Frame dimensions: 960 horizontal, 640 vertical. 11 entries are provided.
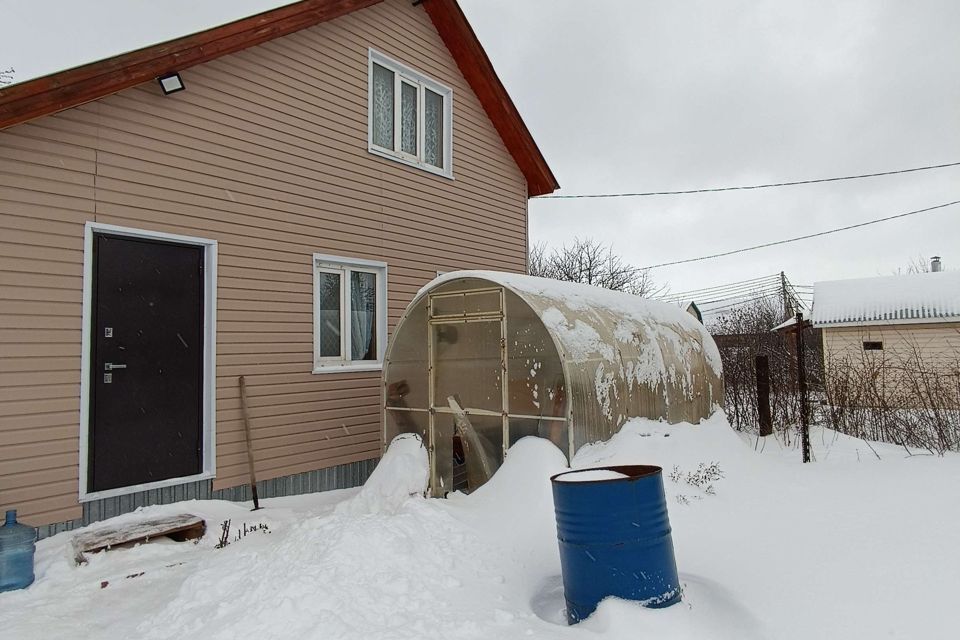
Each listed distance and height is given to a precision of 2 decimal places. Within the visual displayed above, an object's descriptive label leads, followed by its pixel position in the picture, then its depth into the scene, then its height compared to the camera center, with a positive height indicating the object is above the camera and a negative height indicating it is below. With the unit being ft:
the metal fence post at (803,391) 23.72 -1.69
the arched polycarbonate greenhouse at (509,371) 18.51 -0.52
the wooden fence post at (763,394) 29.58 -2.18
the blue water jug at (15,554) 12.66 -4.28
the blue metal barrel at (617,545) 10.56 -3.62
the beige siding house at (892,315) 57.88 +3.80
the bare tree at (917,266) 105.19 +15.93
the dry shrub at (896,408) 25.13 -2.77
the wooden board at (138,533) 14.28 -4.56
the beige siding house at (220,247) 15.87 +4.15
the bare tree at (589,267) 107.04 +17.12
